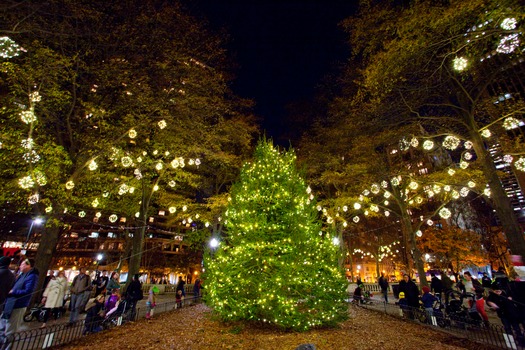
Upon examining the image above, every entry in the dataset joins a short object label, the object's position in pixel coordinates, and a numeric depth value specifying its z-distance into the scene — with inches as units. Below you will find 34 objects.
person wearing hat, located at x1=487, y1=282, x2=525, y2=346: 245.3
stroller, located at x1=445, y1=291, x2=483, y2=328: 323.9
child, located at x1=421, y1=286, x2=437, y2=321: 369.1
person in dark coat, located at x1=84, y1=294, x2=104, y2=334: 289.5
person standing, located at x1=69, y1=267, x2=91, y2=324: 337.7
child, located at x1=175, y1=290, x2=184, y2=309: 561.4
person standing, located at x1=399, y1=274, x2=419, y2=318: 425.7
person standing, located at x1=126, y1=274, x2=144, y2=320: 383.3
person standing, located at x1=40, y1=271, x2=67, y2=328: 380.2
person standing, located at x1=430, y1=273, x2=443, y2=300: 401.1
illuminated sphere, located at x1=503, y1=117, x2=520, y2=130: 365.5
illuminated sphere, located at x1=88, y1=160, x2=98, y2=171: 429.4
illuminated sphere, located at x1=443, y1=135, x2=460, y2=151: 414.3
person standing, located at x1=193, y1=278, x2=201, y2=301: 704.5
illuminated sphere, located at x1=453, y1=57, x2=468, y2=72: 321.4
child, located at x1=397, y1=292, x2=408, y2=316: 425.0
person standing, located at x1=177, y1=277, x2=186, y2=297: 615.5
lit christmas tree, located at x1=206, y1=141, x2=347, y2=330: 296.4
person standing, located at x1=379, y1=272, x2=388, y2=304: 662.8
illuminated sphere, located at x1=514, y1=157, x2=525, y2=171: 352.1
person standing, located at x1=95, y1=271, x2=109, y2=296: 462.5
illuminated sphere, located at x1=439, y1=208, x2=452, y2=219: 540.2
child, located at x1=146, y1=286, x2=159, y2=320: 418.6
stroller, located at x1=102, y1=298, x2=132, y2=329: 331.5
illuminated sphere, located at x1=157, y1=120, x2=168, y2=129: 466.9
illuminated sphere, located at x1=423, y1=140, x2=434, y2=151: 421.7
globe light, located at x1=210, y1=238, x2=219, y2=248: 807.7
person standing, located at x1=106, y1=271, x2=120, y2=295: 411.3
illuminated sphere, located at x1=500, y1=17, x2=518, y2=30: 260.1
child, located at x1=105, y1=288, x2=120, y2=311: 358.3
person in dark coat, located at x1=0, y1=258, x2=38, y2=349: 226.2
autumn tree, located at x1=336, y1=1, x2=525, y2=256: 292.4
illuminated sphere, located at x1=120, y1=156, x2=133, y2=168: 452.0
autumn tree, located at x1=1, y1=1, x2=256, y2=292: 384.8
